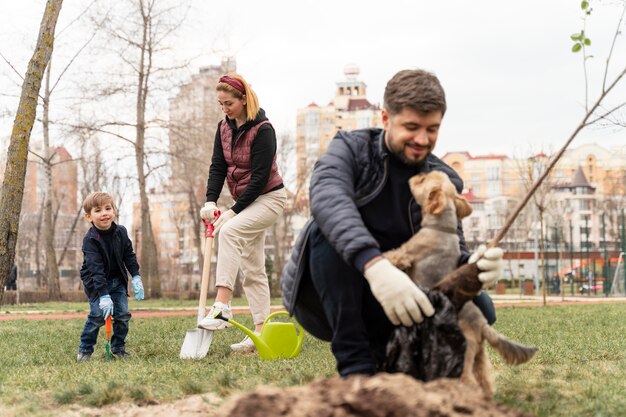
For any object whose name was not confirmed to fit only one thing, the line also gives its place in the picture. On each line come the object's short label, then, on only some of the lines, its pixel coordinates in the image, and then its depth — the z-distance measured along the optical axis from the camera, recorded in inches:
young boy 226.4
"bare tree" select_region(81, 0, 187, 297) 926.4
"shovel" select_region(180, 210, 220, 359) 206.5
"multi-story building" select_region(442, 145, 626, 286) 2213.3
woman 219.8
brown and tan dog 112.1
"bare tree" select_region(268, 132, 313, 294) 1486.7
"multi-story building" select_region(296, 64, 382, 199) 4084.6
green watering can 206.5
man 111.3
